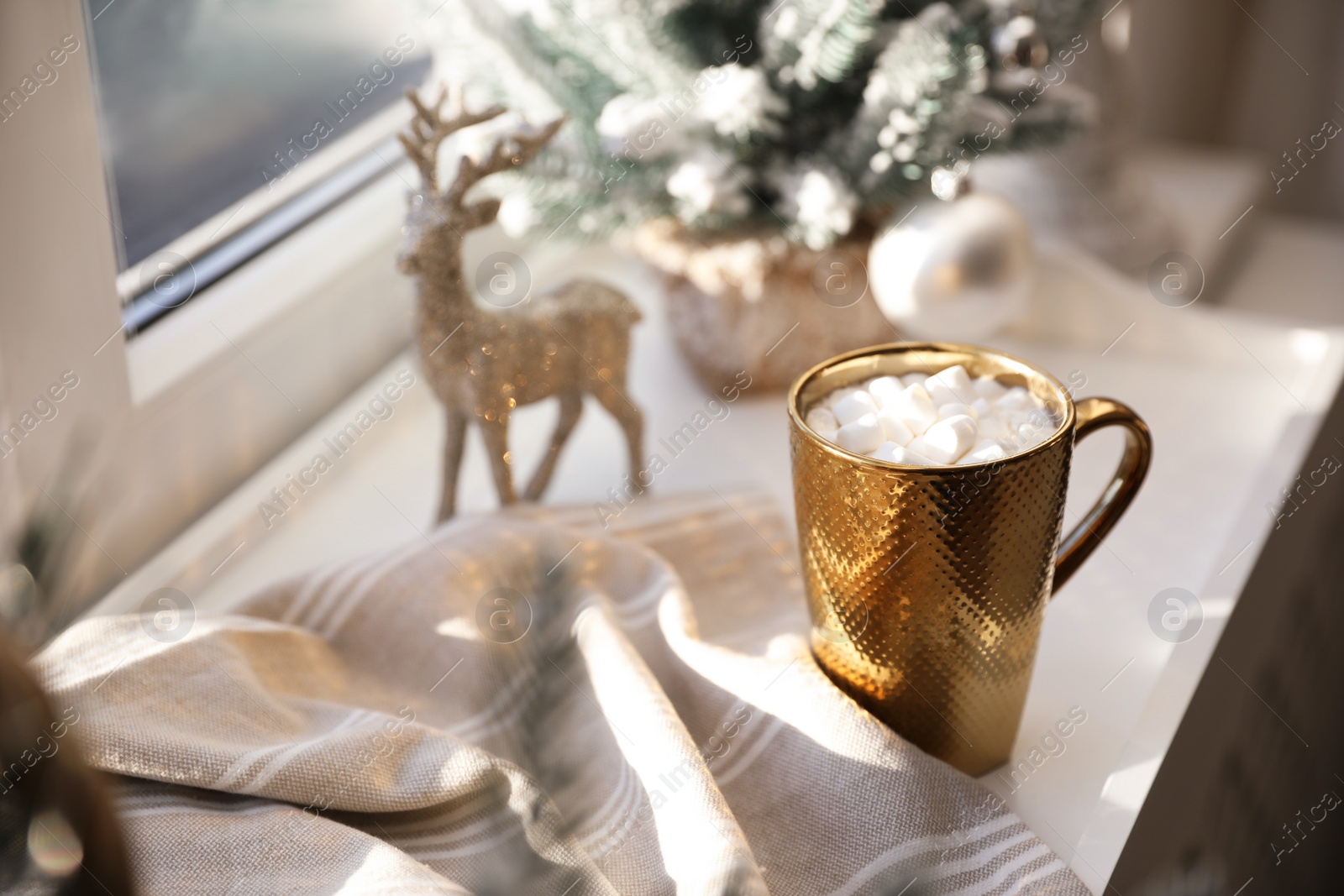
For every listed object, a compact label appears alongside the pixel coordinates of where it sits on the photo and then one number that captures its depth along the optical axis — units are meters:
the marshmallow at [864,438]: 0.52
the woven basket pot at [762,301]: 0.86
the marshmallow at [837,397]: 0.56
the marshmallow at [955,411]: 0.53
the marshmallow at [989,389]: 0.56
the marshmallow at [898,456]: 0.50
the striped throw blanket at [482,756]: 0.48
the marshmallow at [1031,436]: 0.51
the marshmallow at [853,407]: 0.54
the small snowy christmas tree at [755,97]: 0.77
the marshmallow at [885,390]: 0.55
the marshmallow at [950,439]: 0.50
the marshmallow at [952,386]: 0.54
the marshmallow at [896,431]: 0.52
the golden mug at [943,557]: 0.49
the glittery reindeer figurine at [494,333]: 0.69
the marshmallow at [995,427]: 0.52
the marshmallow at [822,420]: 0.54
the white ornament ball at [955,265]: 0.79
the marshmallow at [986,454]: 0.49
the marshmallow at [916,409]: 0.52
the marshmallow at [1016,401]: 0.55
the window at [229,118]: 0.79
